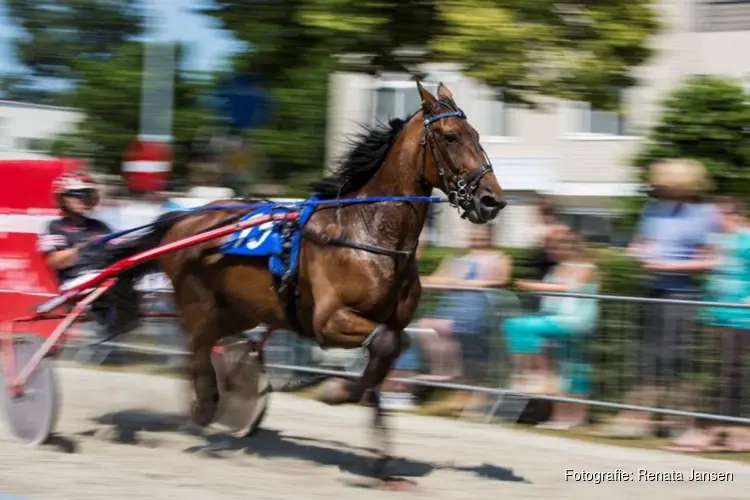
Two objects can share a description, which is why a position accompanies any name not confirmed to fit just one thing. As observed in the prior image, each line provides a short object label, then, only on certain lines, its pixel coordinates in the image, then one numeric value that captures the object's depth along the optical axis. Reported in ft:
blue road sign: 76.89
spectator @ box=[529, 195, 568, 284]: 64.13
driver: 57.72
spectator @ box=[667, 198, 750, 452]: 56.03
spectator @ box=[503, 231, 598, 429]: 61.11
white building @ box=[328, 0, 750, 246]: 129.59
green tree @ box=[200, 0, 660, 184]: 72.18
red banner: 73.20
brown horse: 46.55
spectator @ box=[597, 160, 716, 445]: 57.82
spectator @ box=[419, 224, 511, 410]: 64.59
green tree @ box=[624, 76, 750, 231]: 88.53
